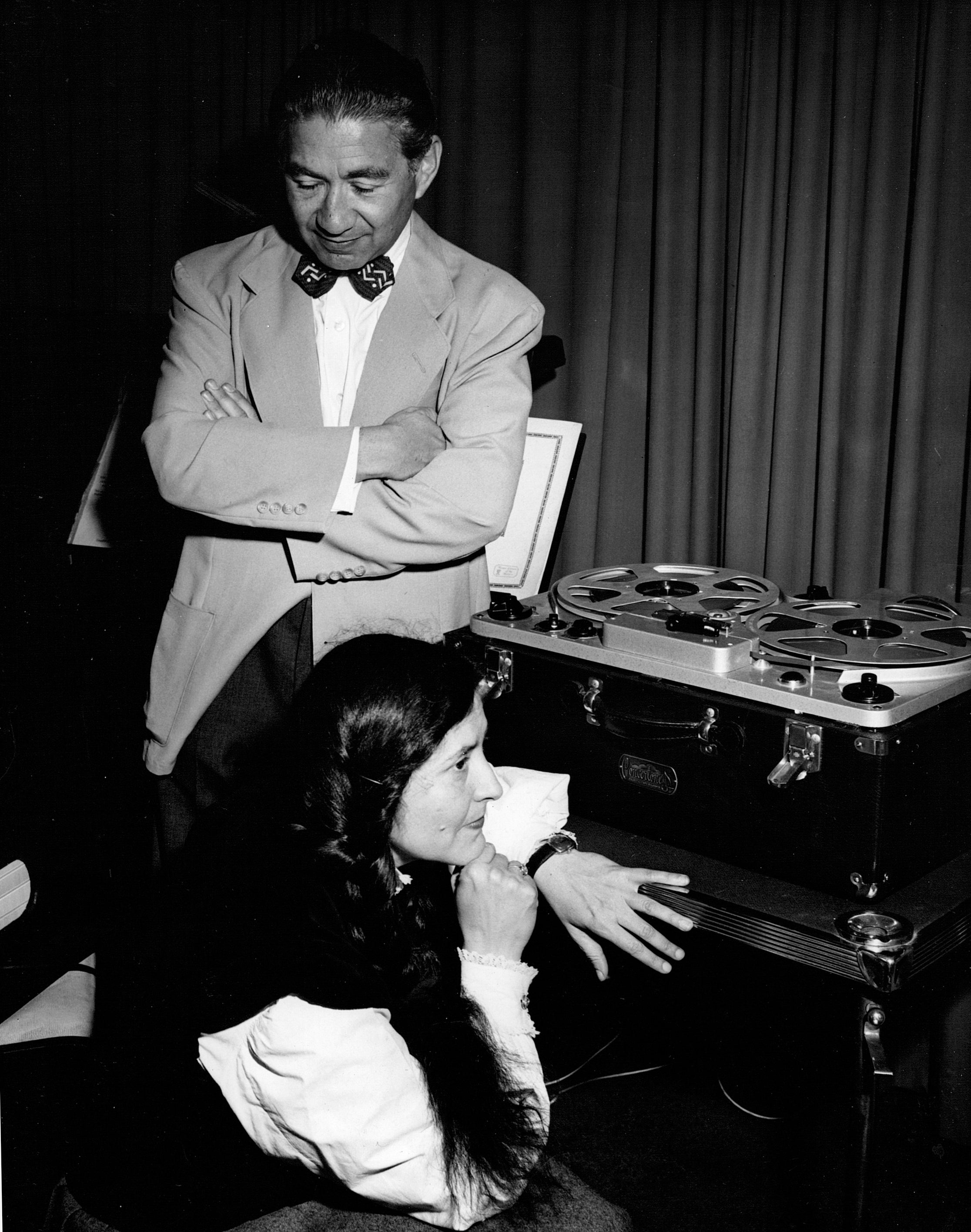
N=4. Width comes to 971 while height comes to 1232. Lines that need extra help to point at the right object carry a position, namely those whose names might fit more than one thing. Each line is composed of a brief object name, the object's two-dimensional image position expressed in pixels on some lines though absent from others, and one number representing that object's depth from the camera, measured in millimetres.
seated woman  1196
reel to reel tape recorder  1461
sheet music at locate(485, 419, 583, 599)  2406
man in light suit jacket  1896
